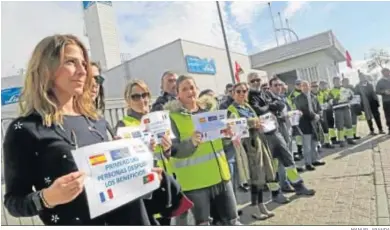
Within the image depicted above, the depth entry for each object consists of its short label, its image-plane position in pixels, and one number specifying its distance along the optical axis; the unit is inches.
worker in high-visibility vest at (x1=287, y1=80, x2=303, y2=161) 195.2
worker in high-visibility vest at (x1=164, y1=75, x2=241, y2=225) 83.4
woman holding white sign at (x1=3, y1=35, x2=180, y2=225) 42.9
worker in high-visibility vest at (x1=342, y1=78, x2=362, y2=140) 252.6
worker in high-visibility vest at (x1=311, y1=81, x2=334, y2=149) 236.5
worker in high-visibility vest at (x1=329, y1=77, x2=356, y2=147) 241.1
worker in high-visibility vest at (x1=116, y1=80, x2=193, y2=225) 75.7
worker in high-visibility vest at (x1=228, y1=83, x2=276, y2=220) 119.4
